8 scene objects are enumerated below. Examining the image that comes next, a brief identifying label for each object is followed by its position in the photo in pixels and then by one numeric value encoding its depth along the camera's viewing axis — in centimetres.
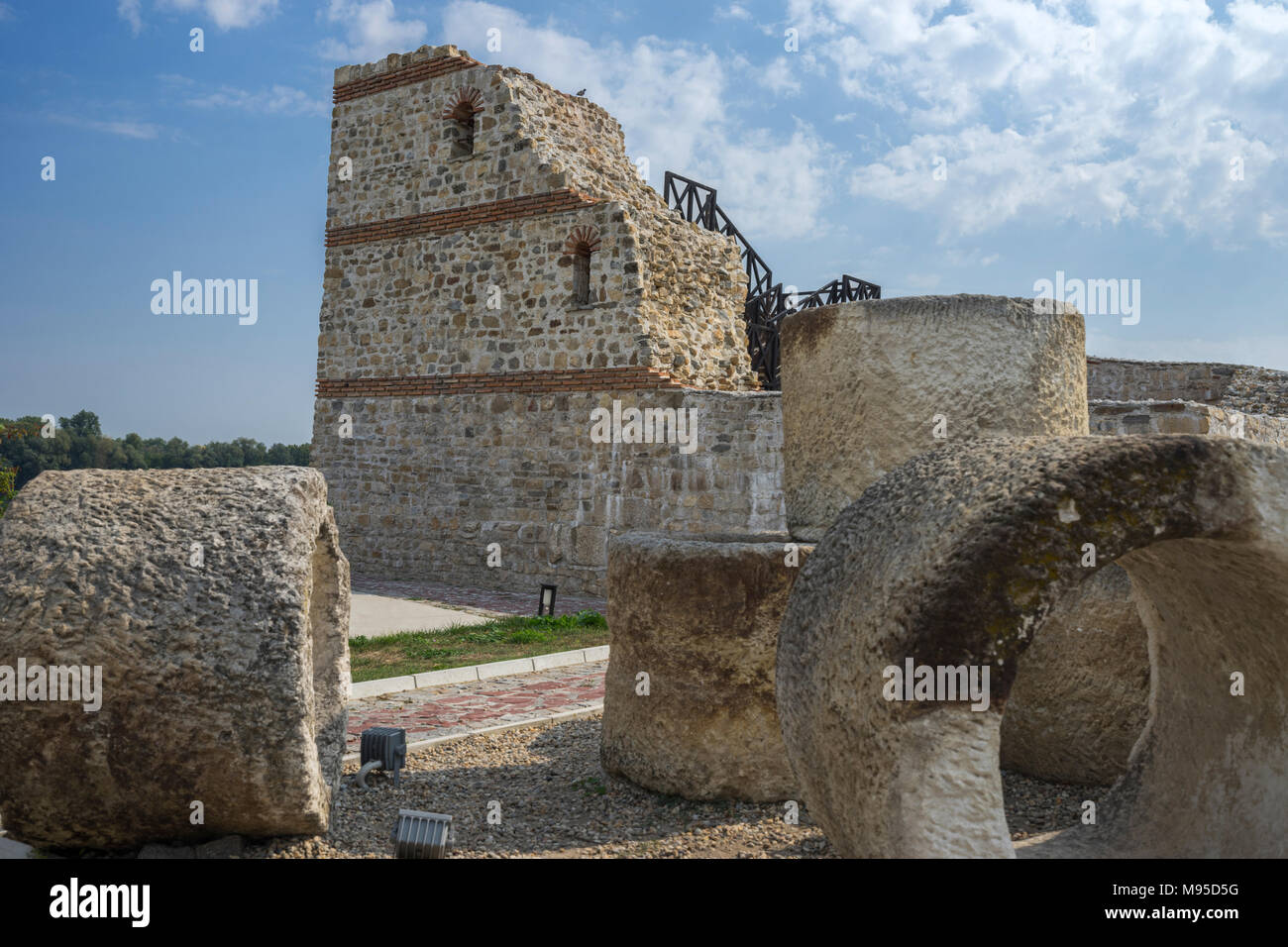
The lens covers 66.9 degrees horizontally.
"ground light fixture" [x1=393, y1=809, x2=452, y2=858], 336
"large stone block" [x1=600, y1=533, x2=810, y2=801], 431
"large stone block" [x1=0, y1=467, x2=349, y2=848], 289
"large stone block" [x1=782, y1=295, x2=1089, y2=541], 408
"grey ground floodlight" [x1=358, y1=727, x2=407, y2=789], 444
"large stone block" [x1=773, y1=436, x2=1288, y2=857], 216
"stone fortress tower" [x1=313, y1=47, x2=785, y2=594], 1166
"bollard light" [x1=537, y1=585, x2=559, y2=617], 1011
